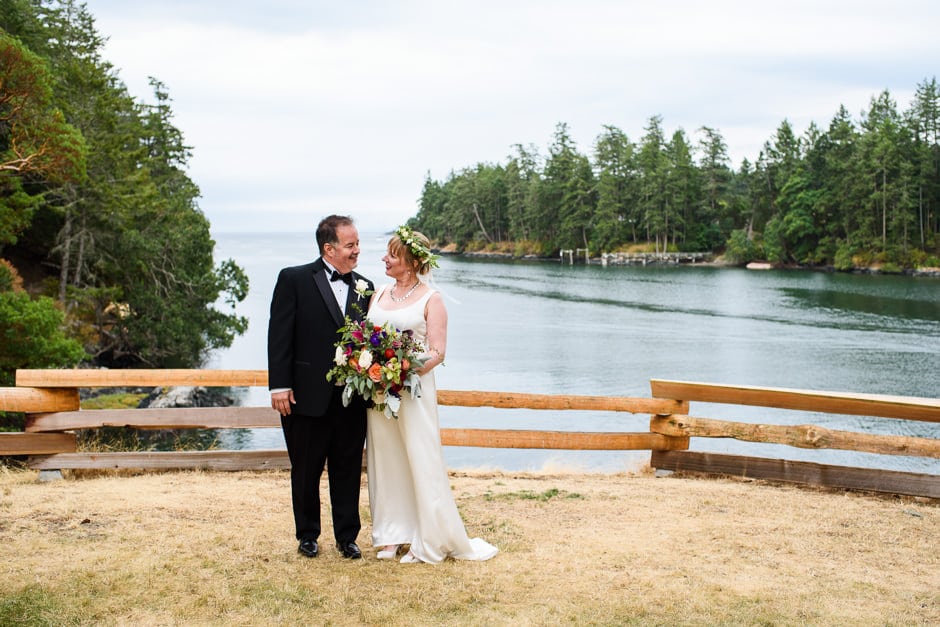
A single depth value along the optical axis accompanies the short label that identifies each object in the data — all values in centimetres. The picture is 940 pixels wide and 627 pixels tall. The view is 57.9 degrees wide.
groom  490
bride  497
